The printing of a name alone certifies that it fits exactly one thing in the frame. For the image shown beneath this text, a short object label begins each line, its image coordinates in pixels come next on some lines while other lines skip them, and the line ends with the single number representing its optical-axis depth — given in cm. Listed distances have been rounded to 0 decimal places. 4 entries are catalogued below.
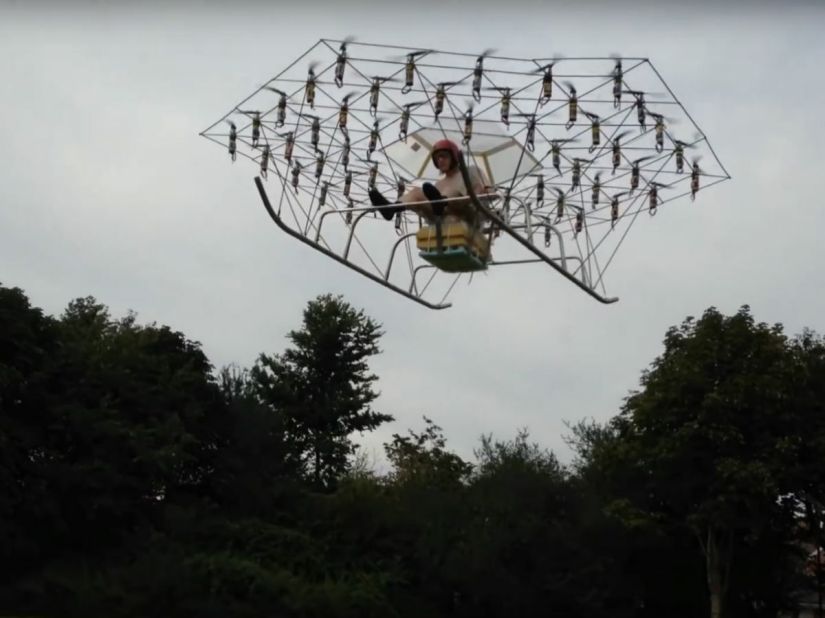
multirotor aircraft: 1639
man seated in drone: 1800
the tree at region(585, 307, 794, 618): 4938
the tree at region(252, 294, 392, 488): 7406
